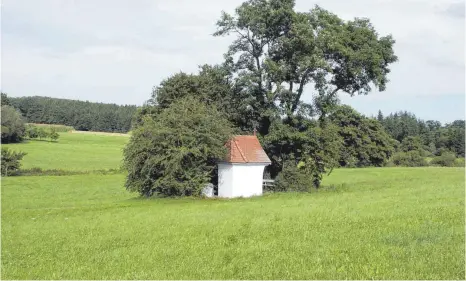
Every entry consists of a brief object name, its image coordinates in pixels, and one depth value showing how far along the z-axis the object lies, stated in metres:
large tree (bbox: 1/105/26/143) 98.20
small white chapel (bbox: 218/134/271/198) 38.56
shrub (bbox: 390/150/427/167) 102.75
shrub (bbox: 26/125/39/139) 111.38
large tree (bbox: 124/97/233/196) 35.75
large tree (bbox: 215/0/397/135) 41.50
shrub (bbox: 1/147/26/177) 64.38
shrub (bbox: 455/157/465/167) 98.61
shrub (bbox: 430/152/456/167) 99.62
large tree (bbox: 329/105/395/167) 93.81
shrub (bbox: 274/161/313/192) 41.19
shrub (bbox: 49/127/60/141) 114.62
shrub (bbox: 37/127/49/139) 114.46
